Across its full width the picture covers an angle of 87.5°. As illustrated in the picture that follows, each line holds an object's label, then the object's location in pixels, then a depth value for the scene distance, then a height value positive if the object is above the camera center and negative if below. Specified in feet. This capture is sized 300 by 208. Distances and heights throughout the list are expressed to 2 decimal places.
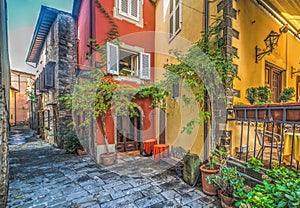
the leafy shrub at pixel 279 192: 5.06 -3.19
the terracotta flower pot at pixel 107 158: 15.44 -5.79
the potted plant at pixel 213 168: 9.33 -4.24
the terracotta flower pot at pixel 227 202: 7.68 -4.99
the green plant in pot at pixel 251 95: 10.52 +0.41
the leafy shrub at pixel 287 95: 12.35 +0.51
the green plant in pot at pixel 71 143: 20.01 -5.58
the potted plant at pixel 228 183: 7.50 -4.26
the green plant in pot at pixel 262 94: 10.46 +0.48
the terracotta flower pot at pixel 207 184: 9.25 -5.05
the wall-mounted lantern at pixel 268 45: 12.27 +4.52
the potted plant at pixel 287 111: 6.53 -0.42
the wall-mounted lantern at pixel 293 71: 16.68 +3.26
